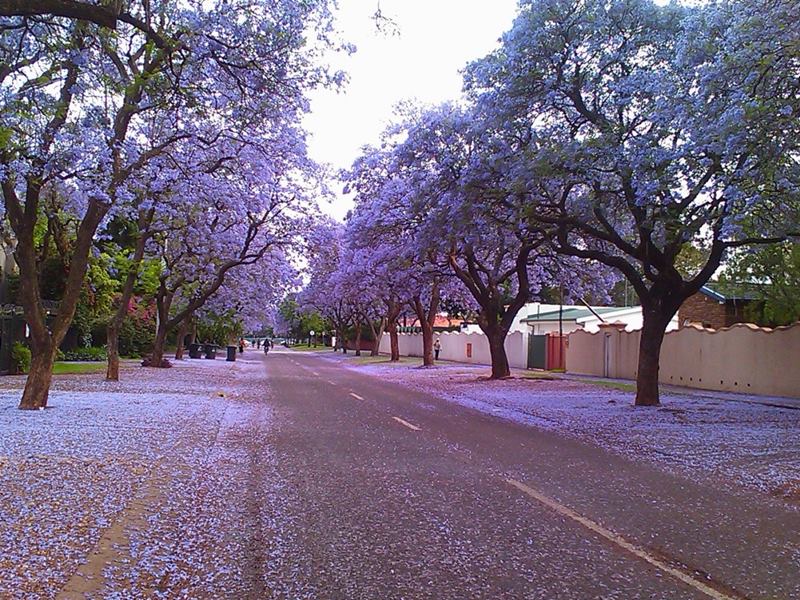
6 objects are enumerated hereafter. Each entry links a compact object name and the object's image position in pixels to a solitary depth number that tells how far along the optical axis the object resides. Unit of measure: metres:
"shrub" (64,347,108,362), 36.72
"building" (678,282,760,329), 35.47
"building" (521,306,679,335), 47.22
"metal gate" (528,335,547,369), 40.44
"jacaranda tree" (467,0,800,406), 11.12
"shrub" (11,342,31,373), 25.48
